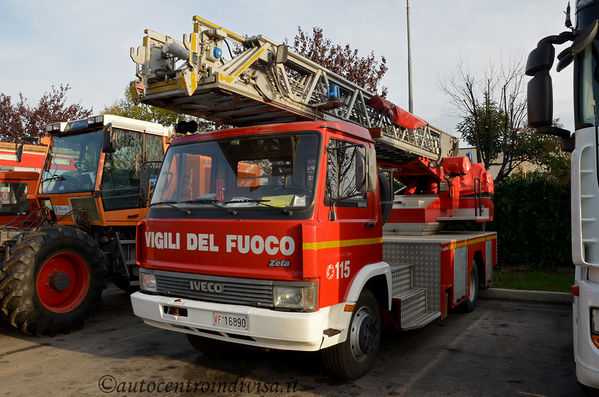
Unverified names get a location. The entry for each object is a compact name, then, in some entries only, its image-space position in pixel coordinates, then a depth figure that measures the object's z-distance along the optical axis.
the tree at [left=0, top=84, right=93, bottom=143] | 20.55
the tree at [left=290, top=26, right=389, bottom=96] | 16.78
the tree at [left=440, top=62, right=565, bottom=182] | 12.66
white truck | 2.96
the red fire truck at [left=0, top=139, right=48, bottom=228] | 8.10
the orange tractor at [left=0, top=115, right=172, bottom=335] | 5.61
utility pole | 14.34
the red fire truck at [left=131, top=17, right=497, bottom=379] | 3.75
